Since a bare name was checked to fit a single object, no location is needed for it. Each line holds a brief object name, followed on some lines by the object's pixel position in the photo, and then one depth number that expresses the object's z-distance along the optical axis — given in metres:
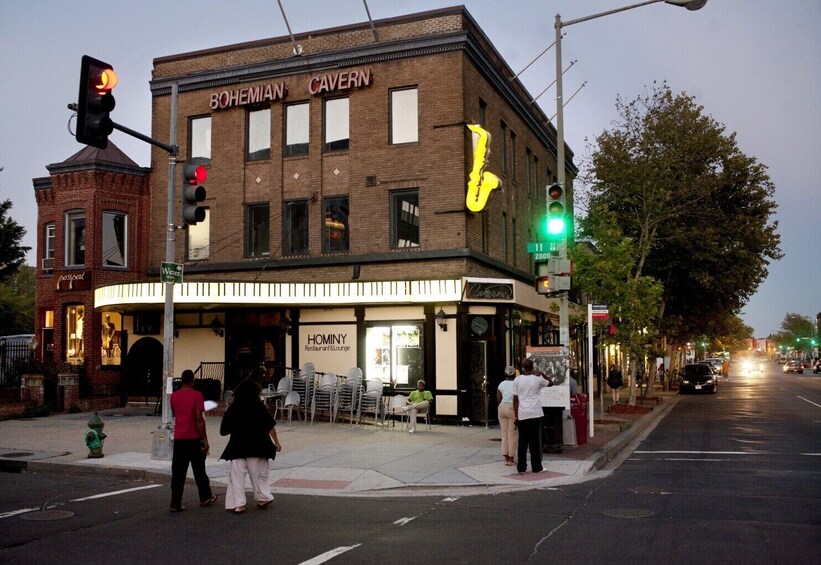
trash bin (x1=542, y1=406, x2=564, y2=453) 14.97
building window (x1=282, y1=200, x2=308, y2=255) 23.78
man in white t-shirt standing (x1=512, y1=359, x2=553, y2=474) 12.77
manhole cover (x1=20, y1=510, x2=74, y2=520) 9.45
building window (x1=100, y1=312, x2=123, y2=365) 25.62
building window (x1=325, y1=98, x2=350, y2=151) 23.39
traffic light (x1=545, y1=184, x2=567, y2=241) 15.81
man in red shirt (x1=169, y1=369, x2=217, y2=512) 9.93
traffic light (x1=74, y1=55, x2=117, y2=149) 10.78
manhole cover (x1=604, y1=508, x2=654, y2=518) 9.40
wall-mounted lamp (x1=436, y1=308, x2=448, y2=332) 21.33
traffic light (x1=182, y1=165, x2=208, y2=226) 13.34
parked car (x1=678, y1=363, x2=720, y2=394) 43.69
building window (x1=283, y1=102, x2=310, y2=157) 23.94
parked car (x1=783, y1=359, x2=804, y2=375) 90.35
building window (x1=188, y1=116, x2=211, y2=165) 25.17
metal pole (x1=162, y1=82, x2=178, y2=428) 13.72
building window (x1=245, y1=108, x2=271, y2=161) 24.45
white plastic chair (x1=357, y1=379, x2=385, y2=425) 20.62
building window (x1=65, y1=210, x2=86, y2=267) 25.66
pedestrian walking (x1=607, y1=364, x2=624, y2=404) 30.28
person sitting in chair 19.19
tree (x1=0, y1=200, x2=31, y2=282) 28.39
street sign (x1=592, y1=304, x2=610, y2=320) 19.39
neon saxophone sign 21.55
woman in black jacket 9.70
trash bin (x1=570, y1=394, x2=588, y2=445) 16.52
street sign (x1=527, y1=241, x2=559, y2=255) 15.94
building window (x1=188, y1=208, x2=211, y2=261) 24.88
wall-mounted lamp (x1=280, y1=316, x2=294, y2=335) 23.50
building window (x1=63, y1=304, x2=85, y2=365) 25.67
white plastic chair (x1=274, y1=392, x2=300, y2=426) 20.08
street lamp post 16.02
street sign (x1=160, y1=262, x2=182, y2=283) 13.81
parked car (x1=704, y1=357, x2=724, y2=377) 74.86
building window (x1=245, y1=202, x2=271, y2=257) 24.28
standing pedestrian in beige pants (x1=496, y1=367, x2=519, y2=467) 13.65
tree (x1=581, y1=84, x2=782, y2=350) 31.94
